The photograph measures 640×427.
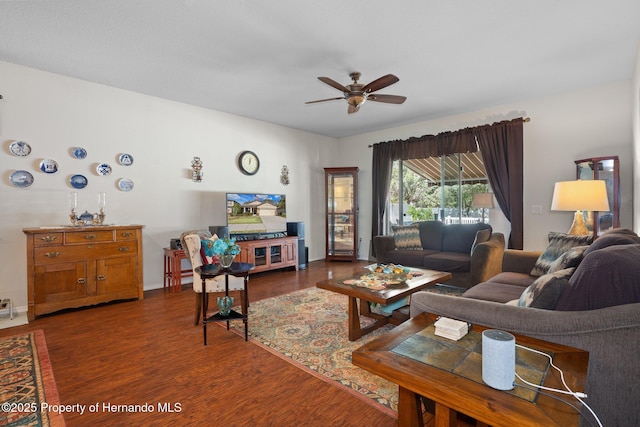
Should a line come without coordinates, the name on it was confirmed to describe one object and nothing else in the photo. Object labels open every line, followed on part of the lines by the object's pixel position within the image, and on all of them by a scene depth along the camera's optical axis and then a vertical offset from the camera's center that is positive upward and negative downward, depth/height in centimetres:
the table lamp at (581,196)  321 +11
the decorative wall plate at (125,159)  404 +72
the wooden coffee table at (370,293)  240 -68
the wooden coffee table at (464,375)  84 -56
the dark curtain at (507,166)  456 +64
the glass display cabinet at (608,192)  361 +17
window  521 +37
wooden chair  289 -65
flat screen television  488 -4
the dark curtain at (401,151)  512 +105
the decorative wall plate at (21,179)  336 +40
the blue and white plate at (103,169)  389 +57
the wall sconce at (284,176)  596 +68
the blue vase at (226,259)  255 -40
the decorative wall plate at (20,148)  334 +73
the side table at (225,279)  256 -60
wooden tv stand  483 -70
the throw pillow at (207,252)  291 -39
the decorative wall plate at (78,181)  371 +40
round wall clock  530 +86
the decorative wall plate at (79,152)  371 +75
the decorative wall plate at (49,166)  352 +56
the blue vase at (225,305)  265 -81
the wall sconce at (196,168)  471 +67
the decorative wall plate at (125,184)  405 +39
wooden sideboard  312 -59
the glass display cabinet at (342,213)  636 -7
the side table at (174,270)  412 -81
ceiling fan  294 +124
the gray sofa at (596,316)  111 -48
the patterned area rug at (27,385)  166 -109
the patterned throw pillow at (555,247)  268 -36
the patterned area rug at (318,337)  192 -110
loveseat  362 -58
